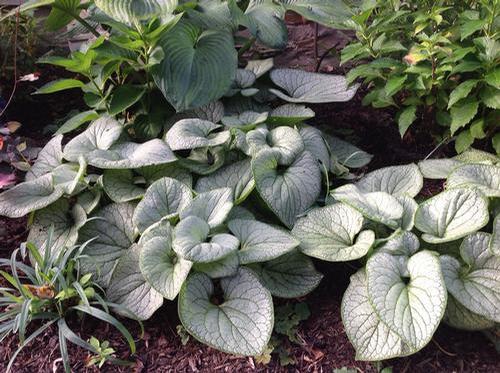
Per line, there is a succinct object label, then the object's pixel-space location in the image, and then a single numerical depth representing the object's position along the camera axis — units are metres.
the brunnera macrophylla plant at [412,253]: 1.51
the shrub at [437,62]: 1.99
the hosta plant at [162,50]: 2.01
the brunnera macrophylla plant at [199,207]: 1.63
